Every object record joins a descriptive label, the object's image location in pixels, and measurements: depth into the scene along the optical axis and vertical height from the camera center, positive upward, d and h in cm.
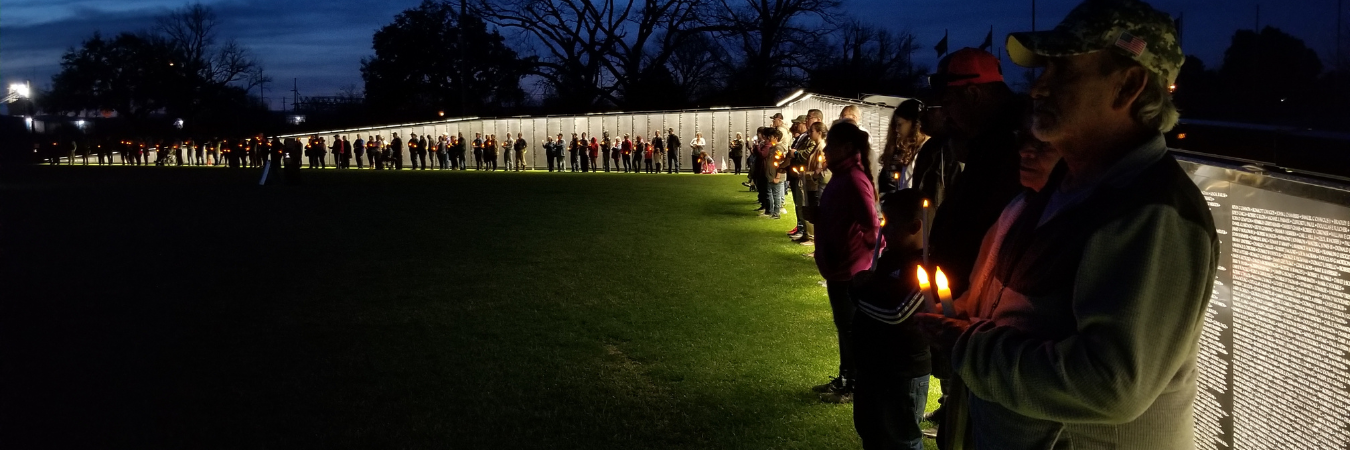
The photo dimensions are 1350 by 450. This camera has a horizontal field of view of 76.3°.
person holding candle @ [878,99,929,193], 551 +11
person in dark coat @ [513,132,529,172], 4172 +77
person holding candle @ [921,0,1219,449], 160 -22
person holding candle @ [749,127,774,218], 1565 -15
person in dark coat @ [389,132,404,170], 4400 +90
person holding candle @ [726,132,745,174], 3027 +41
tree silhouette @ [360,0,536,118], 6025 +682
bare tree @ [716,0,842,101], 5453 +756
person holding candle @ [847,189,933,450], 348 -90
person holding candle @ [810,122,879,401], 477 -32
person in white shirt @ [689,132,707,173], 3468 +58
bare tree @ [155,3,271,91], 7288 +987
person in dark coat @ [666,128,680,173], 3550 +52
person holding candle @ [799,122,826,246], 1065 -13
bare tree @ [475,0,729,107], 5806 +785
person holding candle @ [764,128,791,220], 1409 -13
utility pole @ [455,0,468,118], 4834 +503
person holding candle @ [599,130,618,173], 3825 +77
